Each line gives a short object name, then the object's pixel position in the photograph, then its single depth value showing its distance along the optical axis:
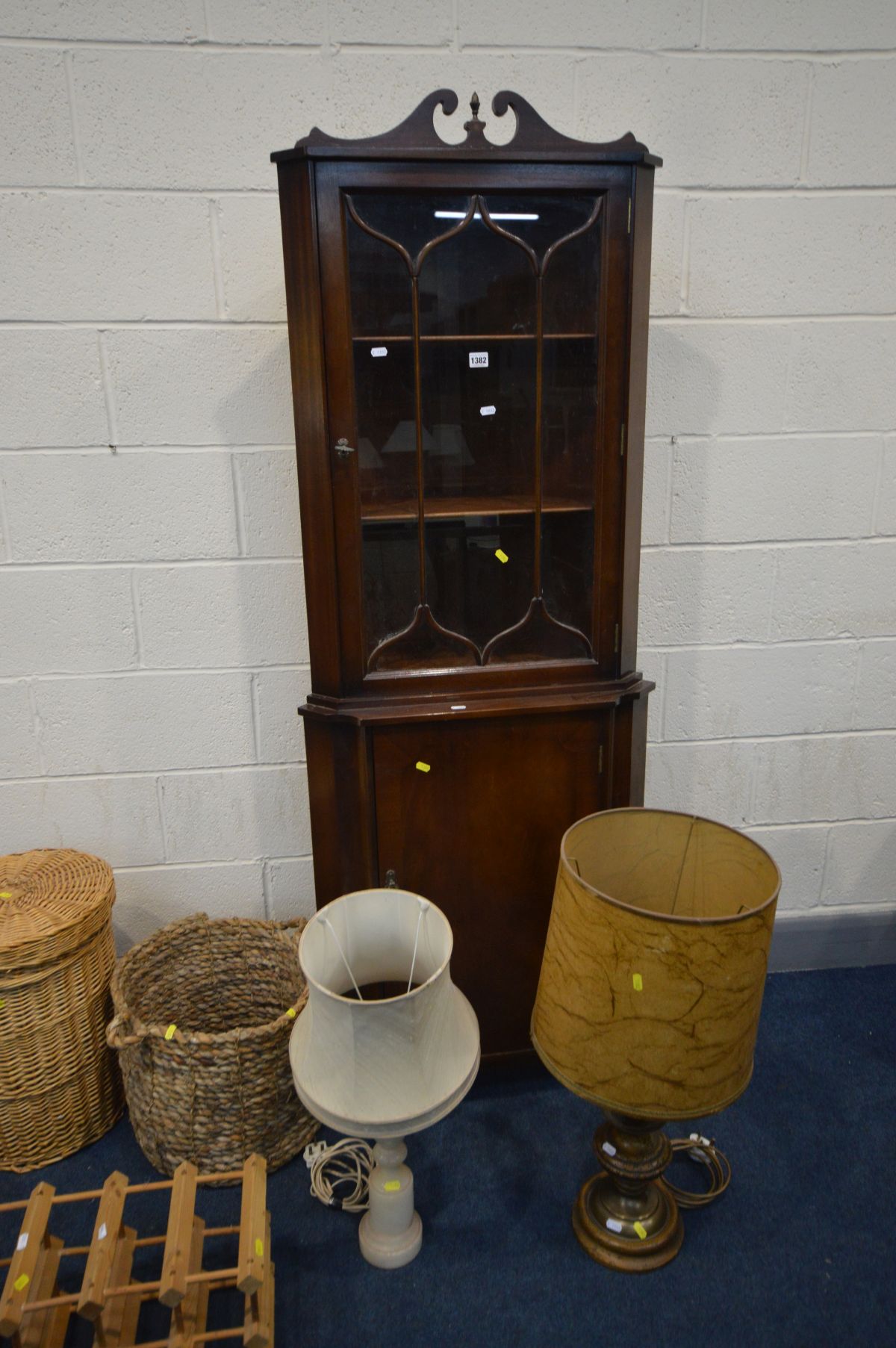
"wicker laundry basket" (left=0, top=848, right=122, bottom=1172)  1.70
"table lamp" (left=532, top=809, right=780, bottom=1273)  1.32
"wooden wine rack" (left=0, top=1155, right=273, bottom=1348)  1.36
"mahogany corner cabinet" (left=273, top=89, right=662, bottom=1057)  1.47
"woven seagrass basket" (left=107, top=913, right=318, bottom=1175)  1.68
